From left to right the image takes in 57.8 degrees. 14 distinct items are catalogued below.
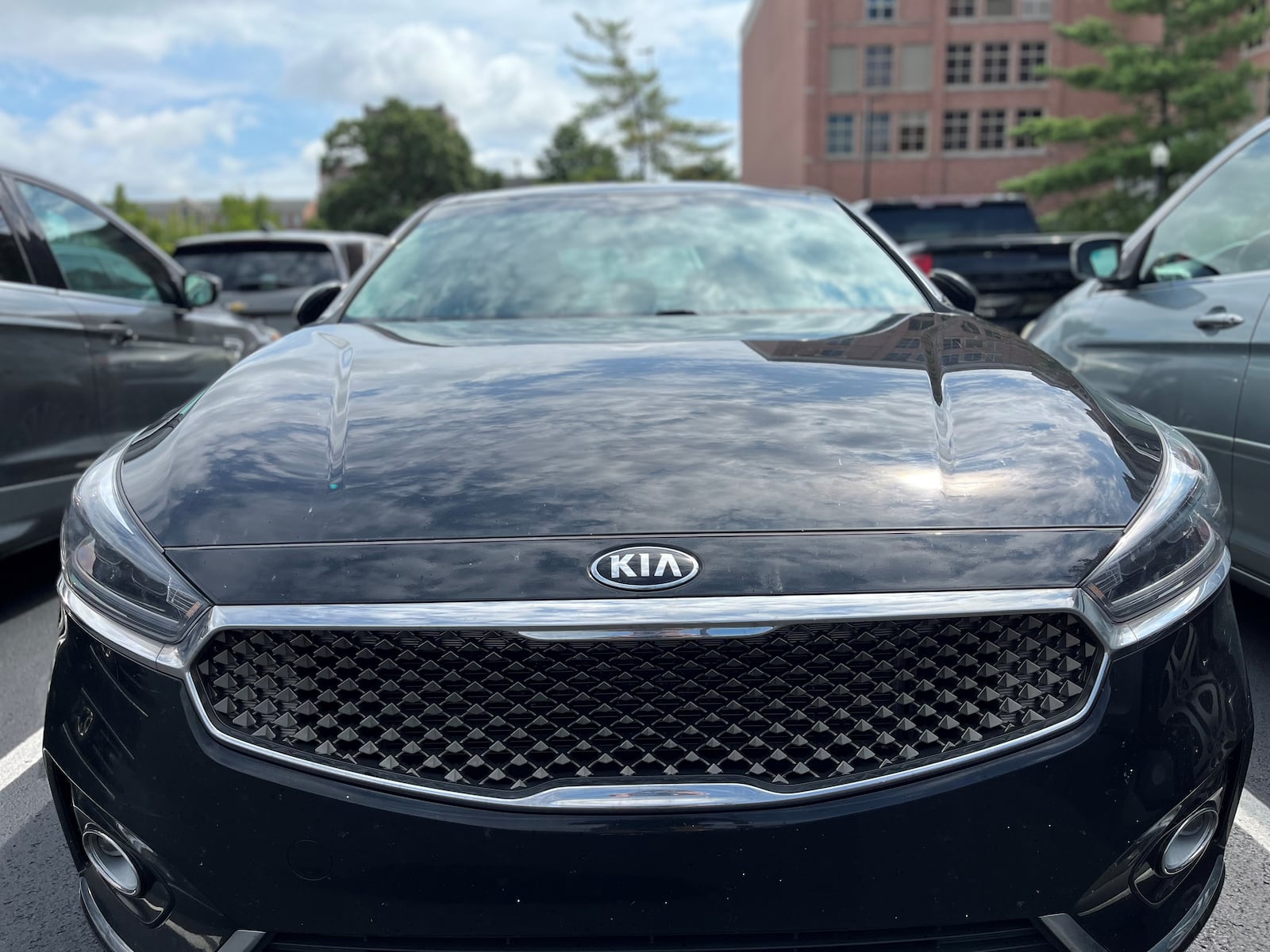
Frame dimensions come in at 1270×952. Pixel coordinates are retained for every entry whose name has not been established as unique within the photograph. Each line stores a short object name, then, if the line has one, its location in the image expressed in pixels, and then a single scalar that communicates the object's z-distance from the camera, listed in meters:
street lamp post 27.69
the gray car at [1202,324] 3.37
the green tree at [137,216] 68.81
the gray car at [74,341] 4.30
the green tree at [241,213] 84.06
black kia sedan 1.51
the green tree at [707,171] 77.06
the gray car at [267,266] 10.25
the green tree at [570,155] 96.31
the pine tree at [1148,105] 32.88
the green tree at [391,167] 79.06
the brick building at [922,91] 59.47
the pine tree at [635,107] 75.44
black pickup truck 9.68
